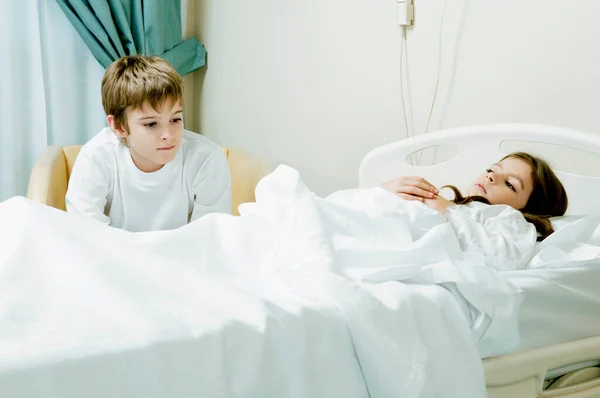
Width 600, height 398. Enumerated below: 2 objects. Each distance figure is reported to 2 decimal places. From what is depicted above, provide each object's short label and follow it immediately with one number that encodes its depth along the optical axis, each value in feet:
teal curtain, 9.23
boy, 6.67
